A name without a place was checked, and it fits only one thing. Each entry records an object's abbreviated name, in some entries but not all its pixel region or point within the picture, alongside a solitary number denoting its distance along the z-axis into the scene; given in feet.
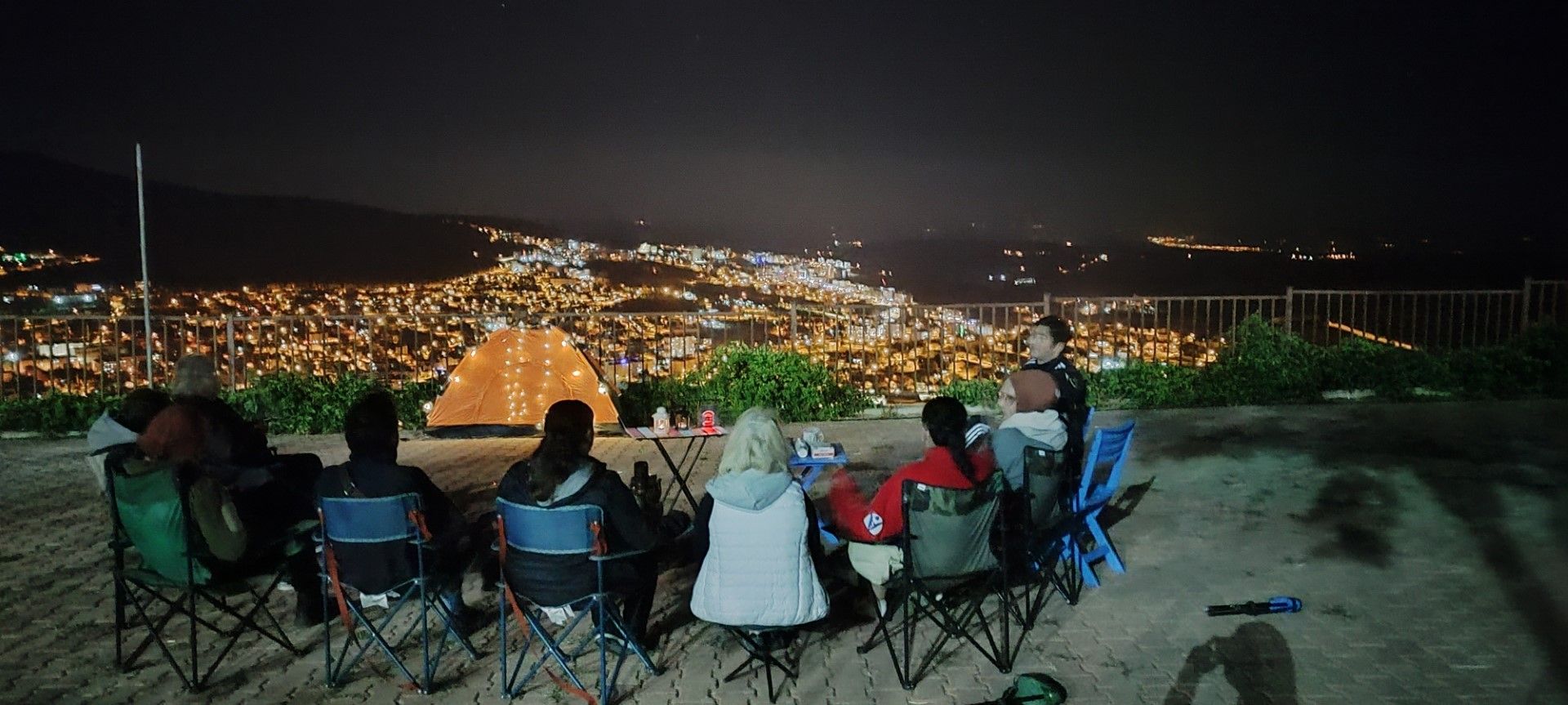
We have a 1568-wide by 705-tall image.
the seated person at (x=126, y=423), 18.83
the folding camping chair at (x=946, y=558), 14.67
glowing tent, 29.14
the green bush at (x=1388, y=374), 40.86
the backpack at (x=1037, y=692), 10.34
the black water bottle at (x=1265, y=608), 15.93
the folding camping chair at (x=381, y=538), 14.51
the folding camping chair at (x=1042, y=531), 16.58
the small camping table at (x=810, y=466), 19.45
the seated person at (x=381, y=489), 14.82
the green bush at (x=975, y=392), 38.63
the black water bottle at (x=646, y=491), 18.54
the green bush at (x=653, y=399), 35.88
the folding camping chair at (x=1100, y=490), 18.83
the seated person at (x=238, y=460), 15.98
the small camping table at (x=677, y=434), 21.35
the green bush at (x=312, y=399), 35.70
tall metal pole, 32.42
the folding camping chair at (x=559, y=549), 13.88
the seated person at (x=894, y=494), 15.16
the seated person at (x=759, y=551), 14.12
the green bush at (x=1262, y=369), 39.88
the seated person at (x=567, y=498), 14.07
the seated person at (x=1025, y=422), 17.25
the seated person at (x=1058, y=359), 20.61
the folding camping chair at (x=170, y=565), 14.87
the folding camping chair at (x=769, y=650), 14.55
